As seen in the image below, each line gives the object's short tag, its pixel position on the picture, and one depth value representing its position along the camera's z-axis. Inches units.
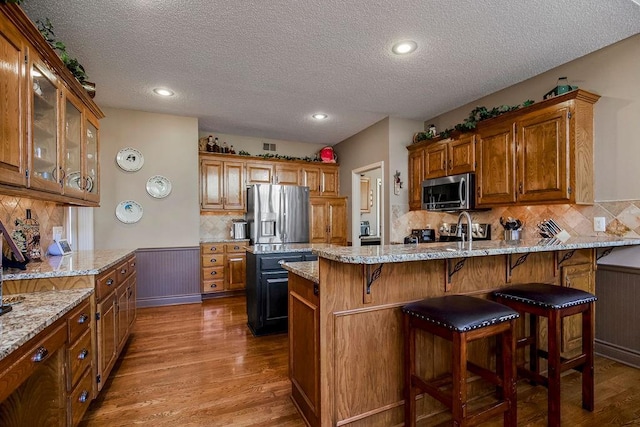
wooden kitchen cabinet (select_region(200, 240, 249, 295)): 186.9
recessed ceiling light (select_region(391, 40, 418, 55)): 102.5
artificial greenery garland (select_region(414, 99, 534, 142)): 126.7
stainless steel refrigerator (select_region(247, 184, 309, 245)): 194.9
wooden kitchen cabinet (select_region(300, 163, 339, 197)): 228.8
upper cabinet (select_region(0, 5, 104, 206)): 59.9
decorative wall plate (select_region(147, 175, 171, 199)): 170.4
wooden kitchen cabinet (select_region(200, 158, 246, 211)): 198.8
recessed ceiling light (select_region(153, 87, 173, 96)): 138.9
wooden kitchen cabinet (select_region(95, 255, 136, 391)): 78.4
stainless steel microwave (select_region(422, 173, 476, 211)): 144.1
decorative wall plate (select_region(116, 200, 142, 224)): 164.7
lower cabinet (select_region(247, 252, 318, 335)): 124.3
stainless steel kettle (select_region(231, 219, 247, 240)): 201.9
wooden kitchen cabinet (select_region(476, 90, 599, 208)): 106.6
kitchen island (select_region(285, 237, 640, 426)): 65.6
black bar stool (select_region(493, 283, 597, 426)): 70.8
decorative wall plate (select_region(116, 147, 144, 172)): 164.9
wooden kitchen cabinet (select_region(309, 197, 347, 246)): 227.1
